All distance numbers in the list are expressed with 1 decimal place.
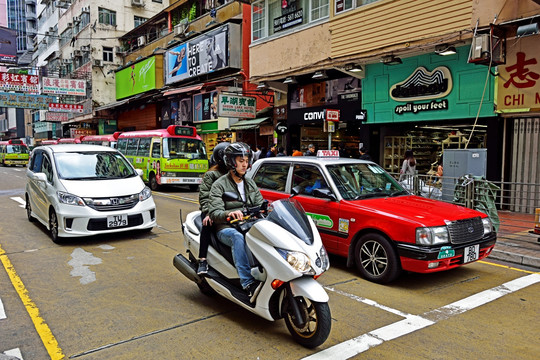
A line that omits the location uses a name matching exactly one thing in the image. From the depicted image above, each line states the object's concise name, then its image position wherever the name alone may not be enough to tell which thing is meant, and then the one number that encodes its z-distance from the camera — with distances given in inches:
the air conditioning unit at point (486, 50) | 384.2
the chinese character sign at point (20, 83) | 1133.9
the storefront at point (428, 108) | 437.4
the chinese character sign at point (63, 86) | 1186.0
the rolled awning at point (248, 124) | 792.3
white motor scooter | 133.8
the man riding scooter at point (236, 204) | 149.5
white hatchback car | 277.3
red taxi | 196.2
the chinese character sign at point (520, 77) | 393.1
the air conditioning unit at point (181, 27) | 1032.2
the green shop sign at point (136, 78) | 1175.8
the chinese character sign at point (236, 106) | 748.0
